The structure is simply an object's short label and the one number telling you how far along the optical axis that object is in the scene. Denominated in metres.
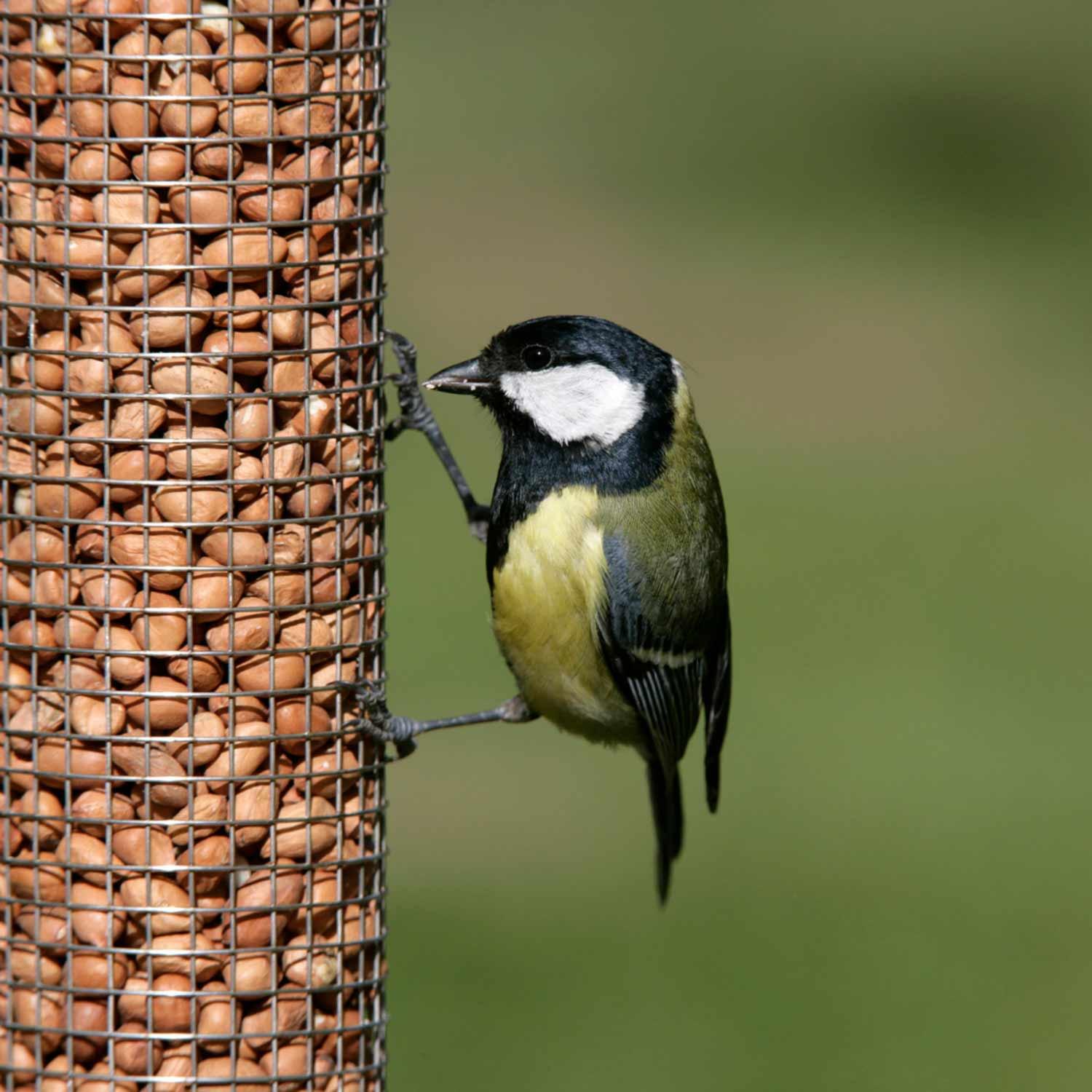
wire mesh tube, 6.58
